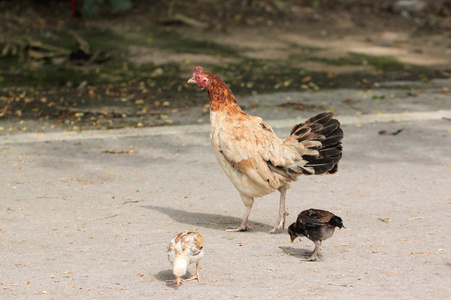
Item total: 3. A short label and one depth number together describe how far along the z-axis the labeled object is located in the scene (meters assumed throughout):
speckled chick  9.36
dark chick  10.23
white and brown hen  11.58
